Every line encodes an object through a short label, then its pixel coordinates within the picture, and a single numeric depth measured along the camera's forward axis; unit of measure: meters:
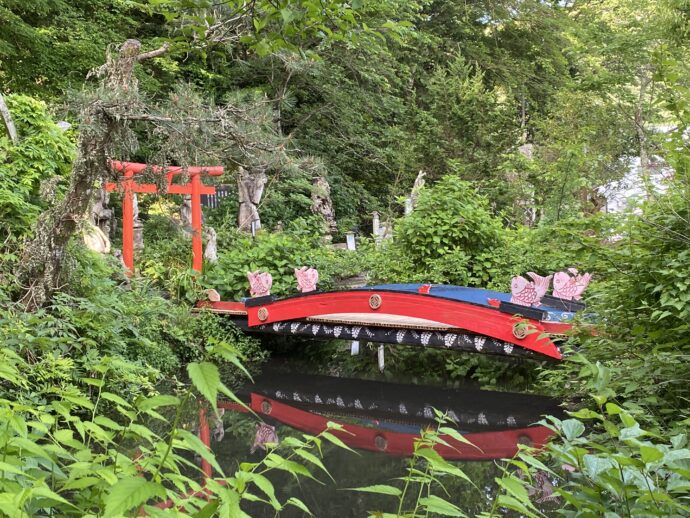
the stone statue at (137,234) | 10.73
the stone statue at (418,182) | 12.84
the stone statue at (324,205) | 15.12
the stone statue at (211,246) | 10.32
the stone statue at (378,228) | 13.49
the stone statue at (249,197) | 13.25
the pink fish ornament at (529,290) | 7.27
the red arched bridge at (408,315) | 7.44
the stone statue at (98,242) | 9.20
